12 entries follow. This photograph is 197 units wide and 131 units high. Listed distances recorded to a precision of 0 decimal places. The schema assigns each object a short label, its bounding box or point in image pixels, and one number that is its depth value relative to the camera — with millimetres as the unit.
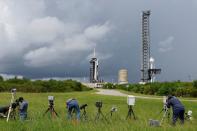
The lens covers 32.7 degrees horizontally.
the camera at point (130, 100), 20111
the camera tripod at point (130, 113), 20265
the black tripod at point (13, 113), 18462
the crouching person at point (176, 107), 18199
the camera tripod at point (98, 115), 18203
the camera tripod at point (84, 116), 17964
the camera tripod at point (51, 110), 19561
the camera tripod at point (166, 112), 18957
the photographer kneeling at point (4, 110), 19429
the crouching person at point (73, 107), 18891
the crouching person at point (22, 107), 18045
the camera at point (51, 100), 20333
